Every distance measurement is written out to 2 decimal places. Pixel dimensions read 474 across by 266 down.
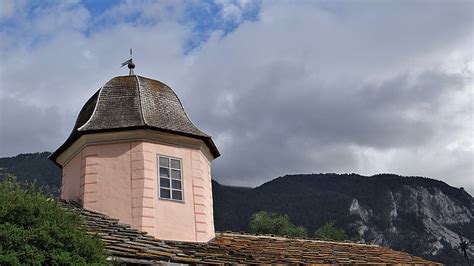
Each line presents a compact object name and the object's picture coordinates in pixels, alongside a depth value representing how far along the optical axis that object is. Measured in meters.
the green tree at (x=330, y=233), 47.56
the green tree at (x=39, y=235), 8.47
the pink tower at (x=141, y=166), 15.18
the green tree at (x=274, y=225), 45.78
